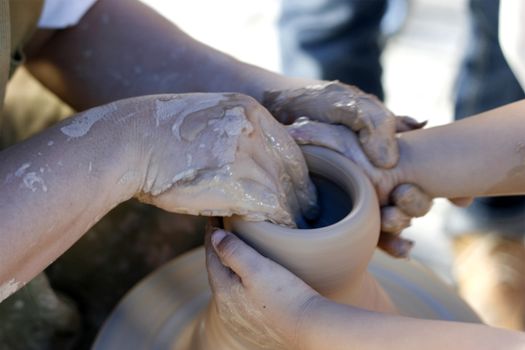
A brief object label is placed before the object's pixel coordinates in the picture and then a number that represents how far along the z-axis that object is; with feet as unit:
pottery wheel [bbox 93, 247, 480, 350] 3.66
